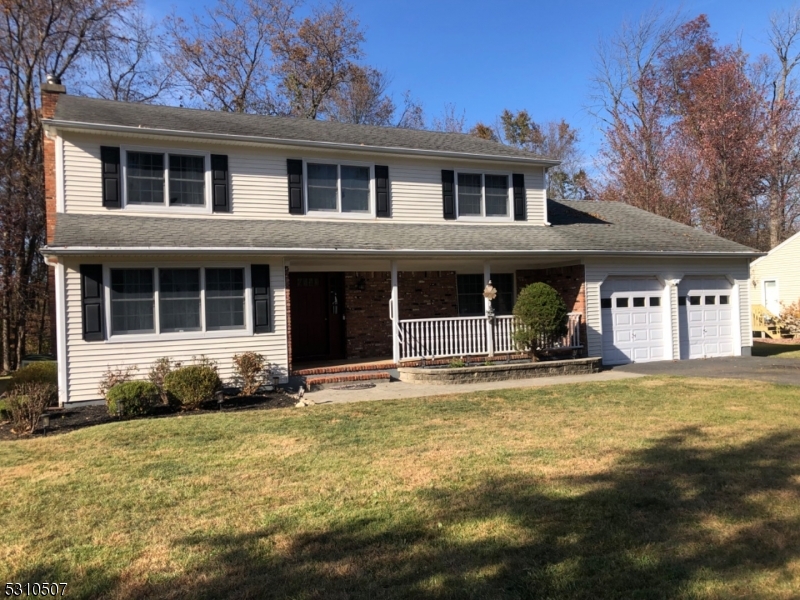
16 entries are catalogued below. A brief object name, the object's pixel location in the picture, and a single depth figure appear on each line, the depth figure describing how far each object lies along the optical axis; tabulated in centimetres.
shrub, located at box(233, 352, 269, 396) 1092
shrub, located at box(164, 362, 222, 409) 966
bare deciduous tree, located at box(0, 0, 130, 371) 2023
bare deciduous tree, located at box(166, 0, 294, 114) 2630
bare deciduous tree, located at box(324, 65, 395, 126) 2858
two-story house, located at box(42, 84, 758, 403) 1066
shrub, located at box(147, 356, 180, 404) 1017
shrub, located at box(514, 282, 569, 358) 1284
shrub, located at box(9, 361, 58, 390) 1125
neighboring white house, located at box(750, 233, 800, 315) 2428
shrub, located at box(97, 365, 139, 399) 1026
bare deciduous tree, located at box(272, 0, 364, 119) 2697
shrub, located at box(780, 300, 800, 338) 2255
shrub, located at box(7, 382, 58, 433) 813
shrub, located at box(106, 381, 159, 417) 911
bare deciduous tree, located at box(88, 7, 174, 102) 2373
